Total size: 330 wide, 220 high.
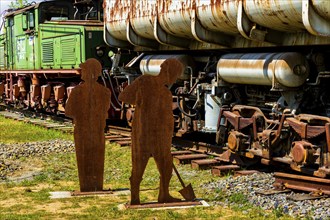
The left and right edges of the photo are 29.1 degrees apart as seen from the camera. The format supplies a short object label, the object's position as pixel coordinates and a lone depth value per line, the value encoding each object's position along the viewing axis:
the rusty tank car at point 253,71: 8.84
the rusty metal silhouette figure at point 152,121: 7.93
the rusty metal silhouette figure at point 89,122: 8.86
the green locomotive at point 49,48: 17.56
